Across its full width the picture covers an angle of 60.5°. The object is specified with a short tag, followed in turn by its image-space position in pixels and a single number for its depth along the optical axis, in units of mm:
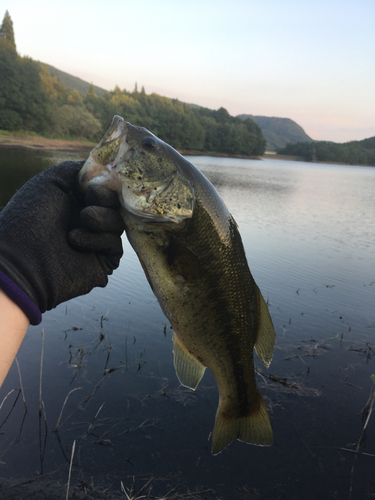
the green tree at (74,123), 67812
